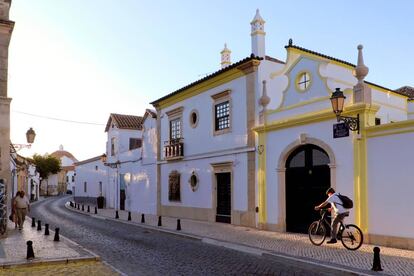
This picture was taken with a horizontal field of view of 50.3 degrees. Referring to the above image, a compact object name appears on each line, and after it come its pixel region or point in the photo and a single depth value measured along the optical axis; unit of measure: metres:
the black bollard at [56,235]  12.68
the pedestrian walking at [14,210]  15.98
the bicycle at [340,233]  11.06
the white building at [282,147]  11.73
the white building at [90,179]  35.69
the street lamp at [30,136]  18.89
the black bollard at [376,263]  8.39
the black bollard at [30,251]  9.41
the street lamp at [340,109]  11.79
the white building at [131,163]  25.84
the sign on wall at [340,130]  12.74
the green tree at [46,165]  69.94
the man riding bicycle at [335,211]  11.55
